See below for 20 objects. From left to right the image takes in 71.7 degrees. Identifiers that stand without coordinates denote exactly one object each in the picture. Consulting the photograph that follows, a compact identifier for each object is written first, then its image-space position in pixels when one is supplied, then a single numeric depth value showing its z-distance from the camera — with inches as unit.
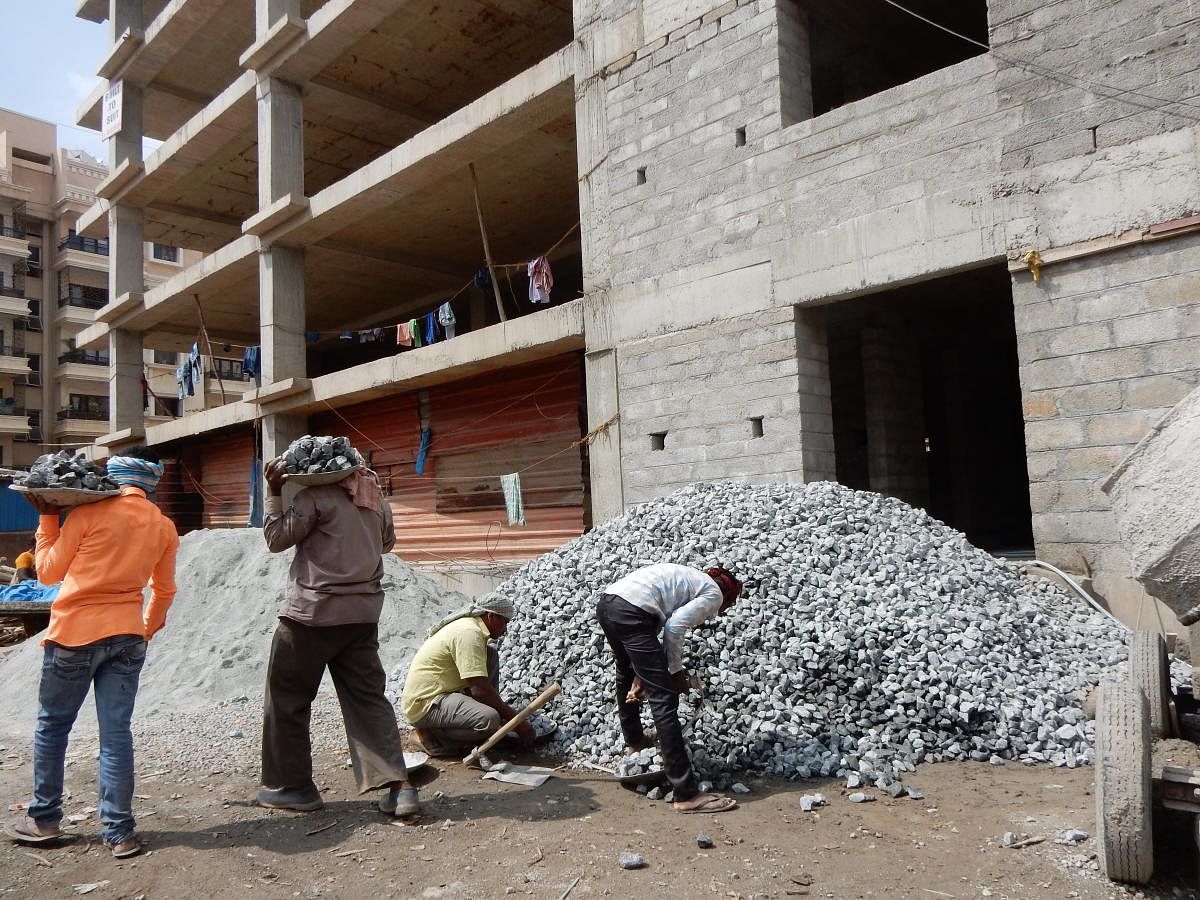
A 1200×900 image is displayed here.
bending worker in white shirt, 170.1
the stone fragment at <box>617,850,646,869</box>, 141.6
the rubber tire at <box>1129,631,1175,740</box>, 157.8
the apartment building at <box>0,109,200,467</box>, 1310.3
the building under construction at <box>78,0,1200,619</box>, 257.8
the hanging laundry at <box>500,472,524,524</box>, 470.3
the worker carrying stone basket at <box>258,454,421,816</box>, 169.2
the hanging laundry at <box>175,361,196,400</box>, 701.3
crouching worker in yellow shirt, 204.2
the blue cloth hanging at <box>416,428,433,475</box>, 551.8
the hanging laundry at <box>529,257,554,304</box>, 461.1
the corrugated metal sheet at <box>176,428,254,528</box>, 725.9
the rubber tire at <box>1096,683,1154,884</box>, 117.7
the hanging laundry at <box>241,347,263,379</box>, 671.1
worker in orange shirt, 156.1
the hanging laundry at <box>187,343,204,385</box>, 690.8
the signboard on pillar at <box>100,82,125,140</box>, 700.7
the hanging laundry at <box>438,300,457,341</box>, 518.9
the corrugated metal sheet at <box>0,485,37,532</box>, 1136.8
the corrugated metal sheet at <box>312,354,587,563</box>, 471.2
